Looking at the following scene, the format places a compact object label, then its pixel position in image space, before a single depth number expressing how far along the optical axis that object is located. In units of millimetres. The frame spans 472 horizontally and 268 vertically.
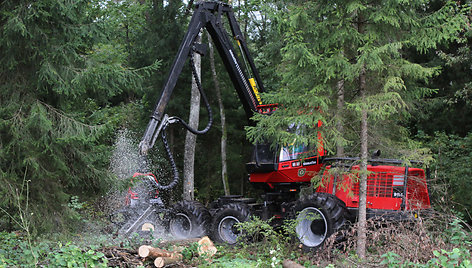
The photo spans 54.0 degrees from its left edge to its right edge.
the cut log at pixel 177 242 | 8770
